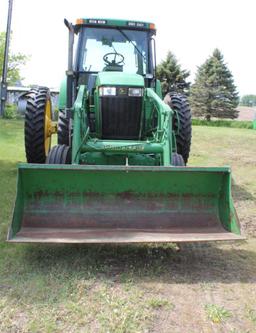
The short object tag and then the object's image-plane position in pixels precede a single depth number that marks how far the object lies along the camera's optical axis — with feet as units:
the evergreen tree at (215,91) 146.00
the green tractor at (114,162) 13.82
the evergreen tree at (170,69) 138.41
